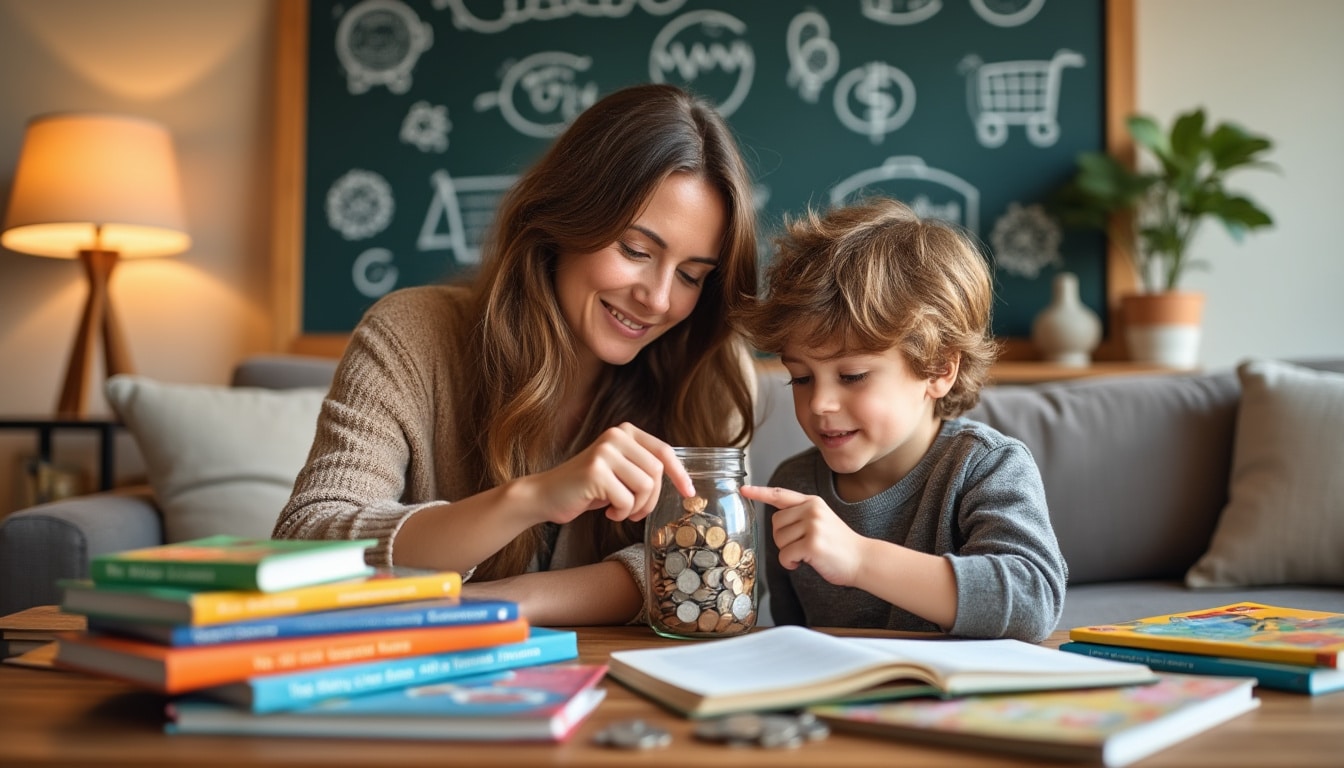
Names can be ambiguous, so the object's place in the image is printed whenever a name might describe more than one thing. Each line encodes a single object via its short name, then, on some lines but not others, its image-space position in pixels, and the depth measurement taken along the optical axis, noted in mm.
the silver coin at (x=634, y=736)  727
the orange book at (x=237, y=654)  751
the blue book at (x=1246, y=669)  916
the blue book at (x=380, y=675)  759
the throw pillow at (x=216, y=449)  2133
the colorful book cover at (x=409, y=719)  745
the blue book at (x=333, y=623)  769
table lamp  2922
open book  807
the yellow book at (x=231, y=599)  768
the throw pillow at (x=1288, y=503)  2059
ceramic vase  3117
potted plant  3053
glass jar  1111
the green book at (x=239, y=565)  785
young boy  1248
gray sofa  2186
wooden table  699
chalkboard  3324
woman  1445
